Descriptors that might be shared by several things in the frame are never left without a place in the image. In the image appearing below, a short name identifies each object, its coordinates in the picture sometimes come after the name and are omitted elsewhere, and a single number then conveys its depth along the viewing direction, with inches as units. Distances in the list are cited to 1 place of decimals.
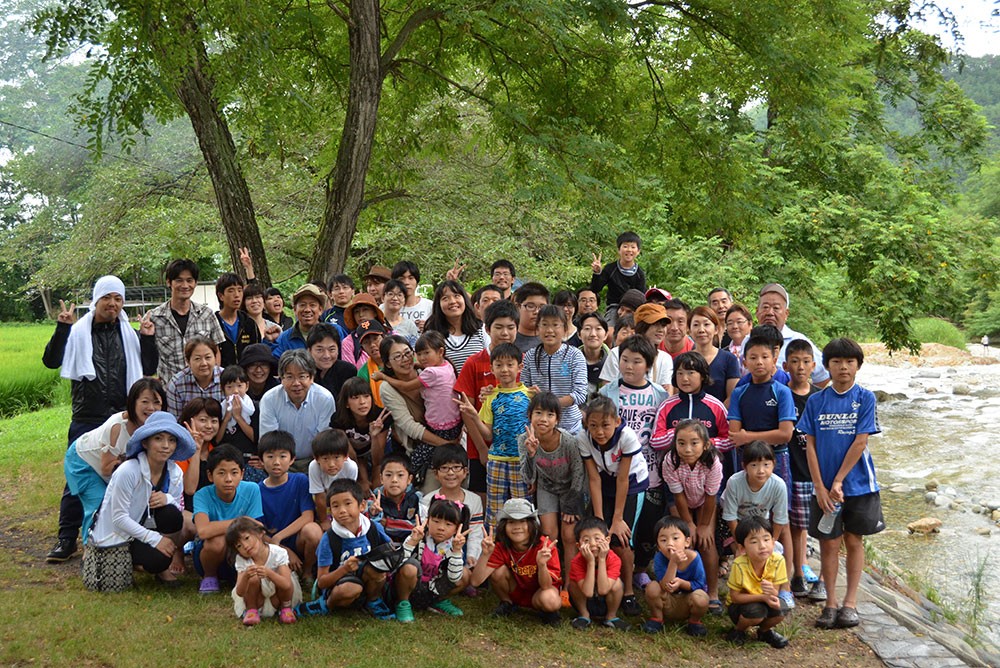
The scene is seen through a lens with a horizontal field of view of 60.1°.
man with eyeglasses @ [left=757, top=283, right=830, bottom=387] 248.0
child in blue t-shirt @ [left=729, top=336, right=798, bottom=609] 211.6
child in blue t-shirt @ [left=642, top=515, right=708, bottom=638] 194.4
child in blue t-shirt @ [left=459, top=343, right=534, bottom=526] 211.9
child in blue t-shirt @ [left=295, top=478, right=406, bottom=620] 190.4
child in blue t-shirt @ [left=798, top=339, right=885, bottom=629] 205.9
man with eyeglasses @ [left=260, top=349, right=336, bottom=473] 222.1
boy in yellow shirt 191.5
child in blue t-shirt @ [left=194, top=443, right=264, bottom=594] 202.7
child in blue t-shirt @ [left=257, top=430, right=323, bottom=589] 208.2
